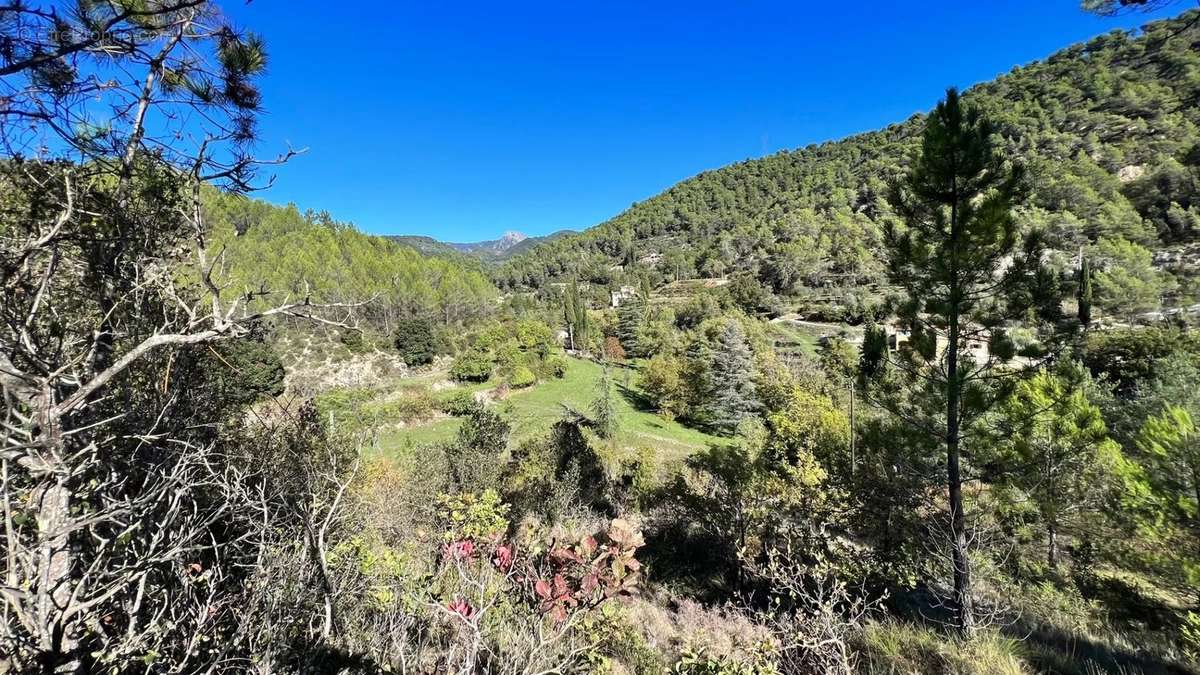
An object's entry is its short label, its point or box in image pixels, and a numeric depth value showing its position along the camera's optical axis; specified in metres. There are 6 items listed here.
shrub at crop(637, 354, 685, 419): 31.91
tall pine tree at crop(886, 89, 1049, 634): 5.97
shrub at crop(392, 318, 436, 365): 37.44
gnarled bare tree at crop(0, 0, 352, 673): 1.66
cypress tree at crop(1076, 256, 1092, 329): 28.10
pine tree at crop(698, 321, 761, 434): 29.00
